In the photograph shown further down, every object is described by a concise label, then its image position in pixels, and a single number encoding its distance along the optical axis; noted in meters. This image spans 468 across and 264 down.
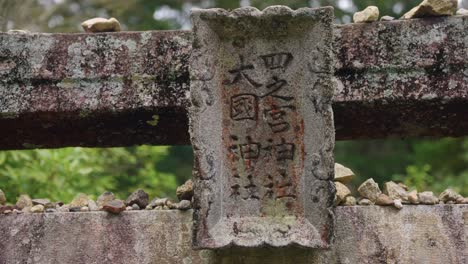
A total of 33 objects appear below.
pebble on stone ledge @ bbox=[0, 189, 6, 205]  3.15
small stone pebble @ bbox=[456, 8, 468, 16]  2.87
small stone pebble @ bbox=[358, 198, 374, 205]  2.86
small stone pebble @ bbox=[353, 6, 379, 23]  2.87
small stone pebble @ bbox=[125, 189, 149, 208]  2.95
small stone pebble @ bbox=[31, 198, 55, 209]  3.00
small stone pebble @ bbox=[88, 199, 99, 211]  2.94
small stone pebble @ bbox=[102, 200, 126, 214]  2.86
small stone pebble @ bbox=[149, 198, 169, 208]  2.90
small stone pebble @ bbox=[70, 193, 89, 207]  3.00
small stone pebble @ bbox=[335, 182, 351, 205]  2.88
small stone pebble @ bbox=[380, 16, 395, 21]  2.88
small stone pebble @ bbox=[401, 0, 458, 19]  2.85
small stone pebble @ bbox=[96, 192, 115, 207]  2.97
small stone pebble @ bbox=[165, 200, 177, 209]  2.89
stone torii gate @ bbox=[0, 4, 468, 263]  2.62
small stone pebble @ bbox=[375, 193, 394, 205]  2.82
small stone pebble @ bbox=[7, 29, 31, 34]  2.98
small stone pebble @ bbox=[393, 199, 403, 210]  2.80
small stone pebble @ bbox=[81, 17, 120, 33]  2.98
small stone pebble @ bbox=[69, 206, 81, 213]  2.93
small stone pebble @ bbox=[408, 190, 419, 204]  2.83
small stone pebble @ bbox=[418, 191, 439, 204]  2.82
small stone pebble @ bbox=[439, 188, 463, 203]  2.86
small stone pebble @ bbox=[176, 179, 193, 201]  2.90
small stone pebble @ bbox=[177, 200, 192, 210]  2.84
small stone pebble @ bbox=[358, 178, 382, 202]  2.88
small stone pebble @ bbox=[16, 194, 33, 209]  3.02
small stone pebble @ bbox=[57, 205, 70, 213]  2.94
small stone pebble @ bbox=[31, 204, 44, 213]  2.96
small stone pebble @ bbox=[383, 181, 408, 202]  2.86
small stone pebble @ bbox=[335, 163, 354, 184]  3.02
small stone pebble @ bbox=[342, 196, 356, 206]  2.87
